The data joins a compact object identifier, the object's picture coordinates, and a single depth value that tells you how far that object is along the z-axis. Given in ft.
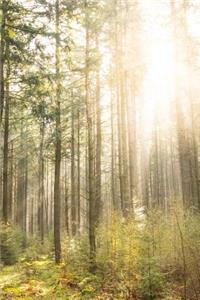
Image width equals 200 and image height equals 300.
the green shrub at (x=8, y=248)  51.09
